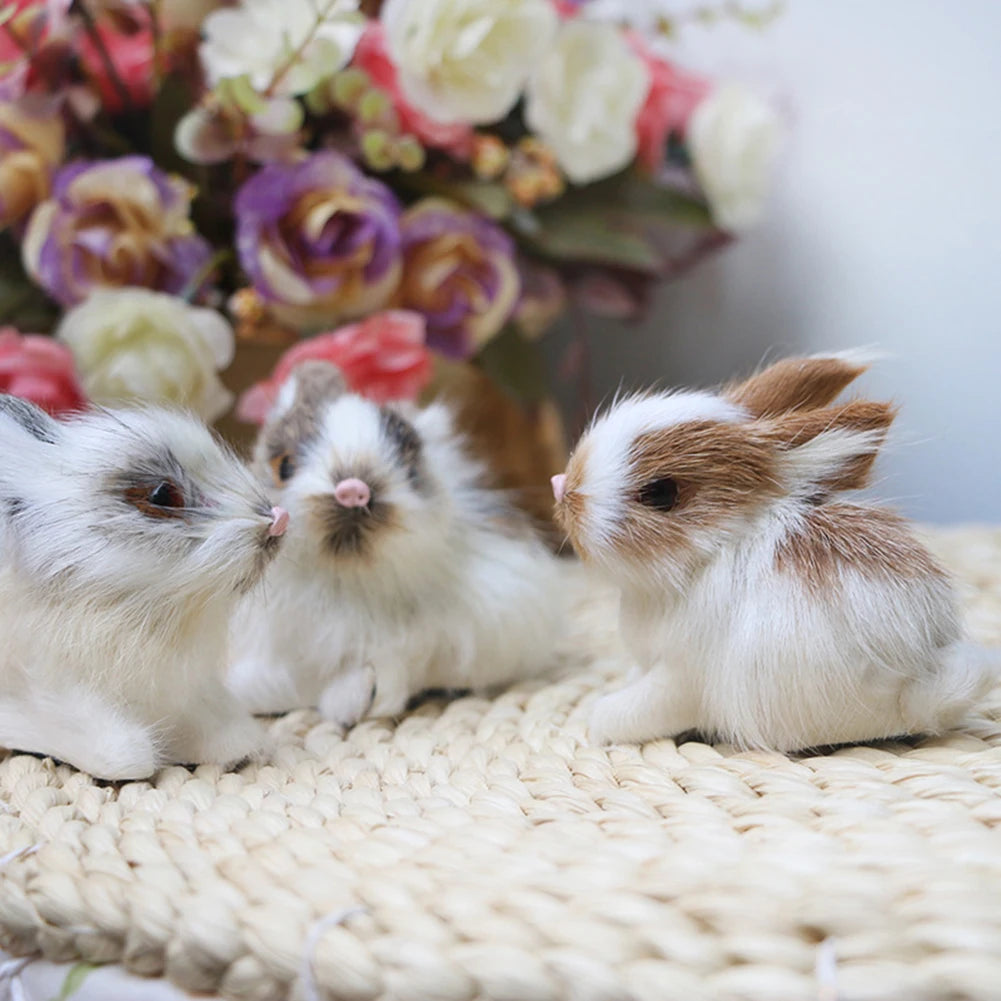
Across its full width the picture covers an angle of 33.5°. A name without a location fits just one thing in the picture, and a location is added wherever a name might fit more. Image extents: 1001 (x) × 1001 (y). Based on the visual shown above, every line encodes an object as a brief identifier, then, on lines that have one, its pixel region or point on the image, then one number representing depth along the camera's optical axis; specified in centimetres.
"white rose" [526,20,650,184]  50
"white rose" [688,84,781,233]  53
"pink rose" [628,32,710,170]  53
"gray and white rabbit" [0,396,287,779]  33
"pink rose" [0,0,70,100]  44
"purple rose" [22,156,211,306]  45
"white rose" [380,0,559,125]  46
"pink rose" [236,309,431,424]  45
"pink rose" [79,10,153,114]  47
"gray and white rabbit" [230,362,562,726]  37
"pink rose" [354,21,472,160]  48
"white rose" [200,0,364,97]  45
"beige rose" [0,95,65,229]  46
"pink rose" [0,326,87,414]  43
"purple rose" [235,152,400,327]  46
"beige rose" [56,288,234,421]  45
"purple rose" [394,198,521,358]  49
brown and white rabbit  32
